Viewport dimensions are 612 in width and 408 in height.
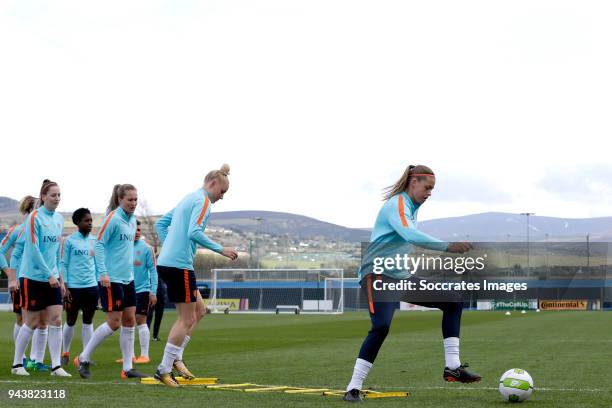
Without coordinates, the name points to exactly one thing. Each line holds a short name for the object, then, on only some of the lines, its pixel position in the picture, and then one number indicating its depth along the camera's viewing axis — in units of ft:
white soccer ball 55.93
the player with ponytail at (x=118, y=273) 74.49
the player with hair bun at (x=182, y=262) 64.34
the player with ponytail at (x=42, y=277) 76.13
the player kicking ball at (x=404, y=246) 56.59
